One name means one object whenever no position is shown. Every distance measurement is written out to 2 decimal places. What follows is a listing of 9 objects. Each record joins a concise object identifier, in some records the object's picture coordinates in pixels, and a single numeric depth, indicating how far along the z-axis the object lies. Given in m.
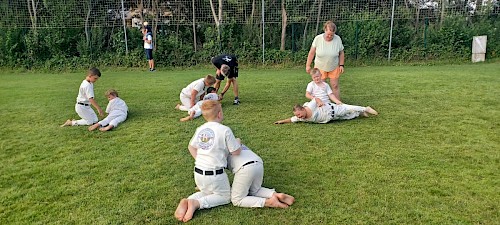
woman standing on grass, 7.55
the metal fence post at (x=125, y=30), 16.55
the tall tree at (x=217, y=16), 16.87
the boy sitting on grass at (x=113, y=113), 6.65
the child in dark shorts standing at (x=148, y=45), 15.40
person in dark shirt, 8.41
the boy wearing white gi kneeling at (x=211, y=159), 3.72
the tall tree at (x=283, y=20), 16.94
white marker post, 15.91
